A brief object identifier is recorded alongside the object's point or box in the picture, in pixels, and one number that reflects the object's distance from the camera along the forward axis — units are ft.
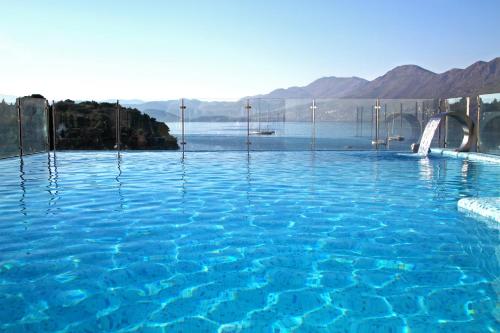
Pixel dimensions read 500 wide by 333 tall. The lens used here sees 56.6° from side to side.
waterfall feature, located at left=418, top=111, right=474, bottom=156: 48.70
